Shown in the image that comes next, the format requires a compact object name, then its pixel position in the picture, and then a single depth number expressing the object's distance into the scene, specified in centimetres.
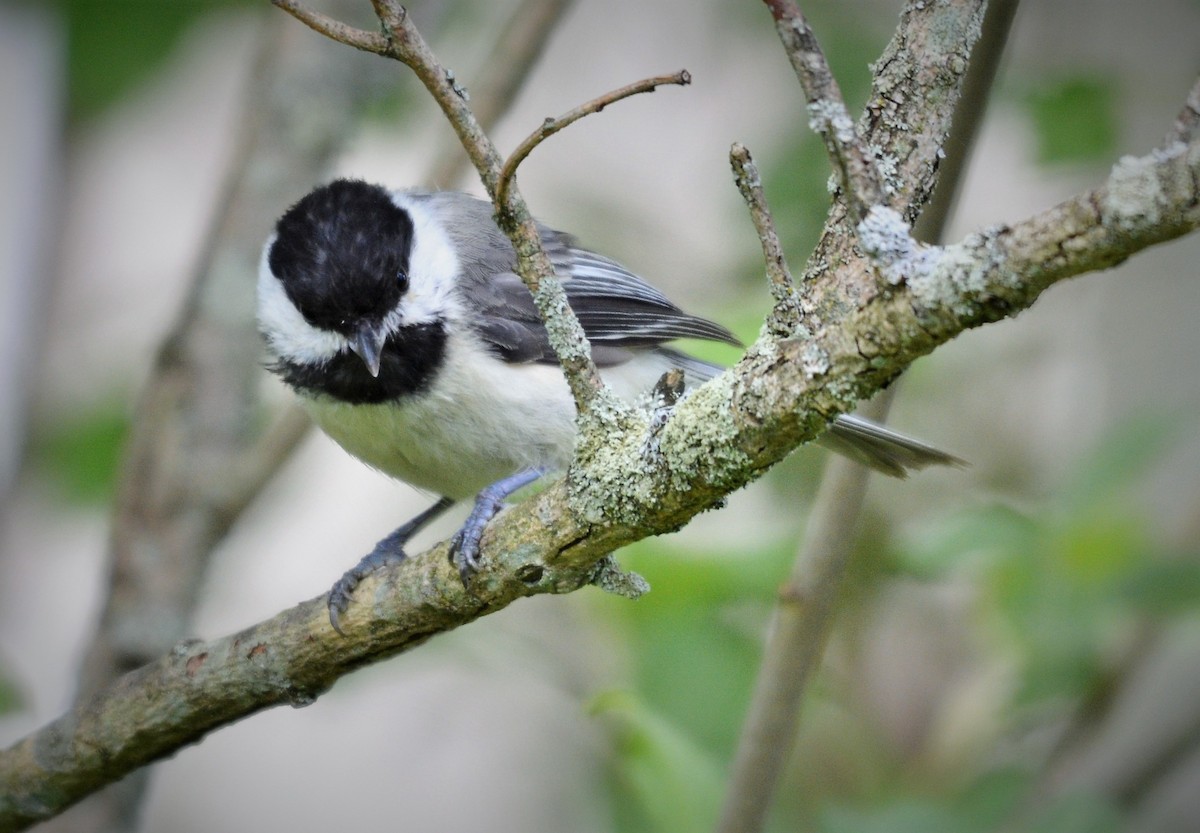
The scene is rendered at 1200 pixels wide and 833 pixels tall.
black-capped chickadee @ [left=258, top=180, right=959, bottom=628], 236
